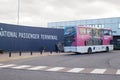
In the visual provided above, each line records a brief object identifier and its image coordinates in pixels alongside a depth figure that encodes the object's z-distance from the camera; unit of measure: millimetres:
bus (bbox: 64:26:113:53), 16497
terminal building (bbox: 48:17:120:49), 33847
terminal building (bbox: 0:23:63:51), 17877
